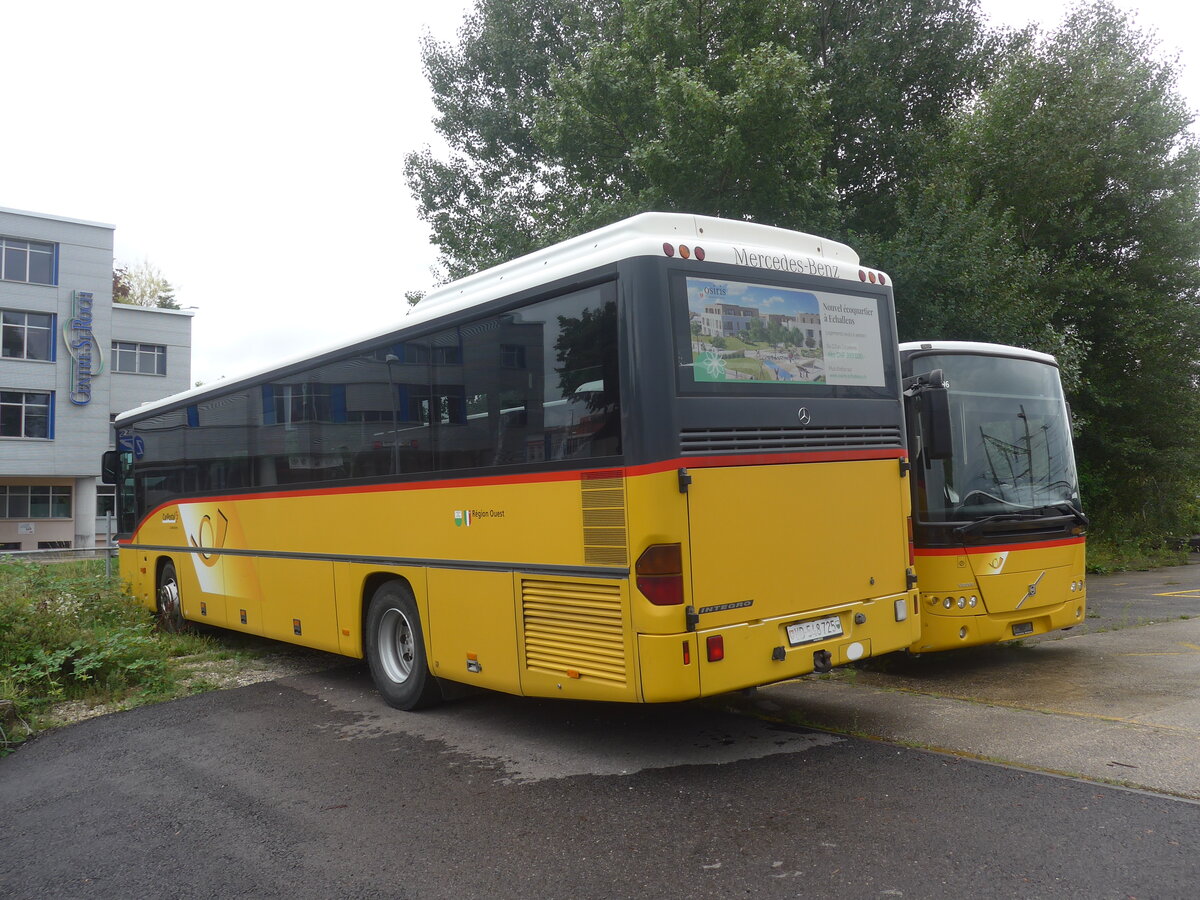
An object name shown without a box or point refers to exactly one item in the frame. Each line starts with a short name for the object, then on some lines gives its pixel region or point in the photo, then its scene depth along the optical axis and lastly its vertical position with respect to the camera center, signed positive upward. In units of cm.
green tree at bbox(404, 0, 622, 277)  2262 +957
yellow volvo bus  783 -12
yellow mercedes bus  544 +19
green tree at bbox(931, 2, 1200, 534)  2014 +580
